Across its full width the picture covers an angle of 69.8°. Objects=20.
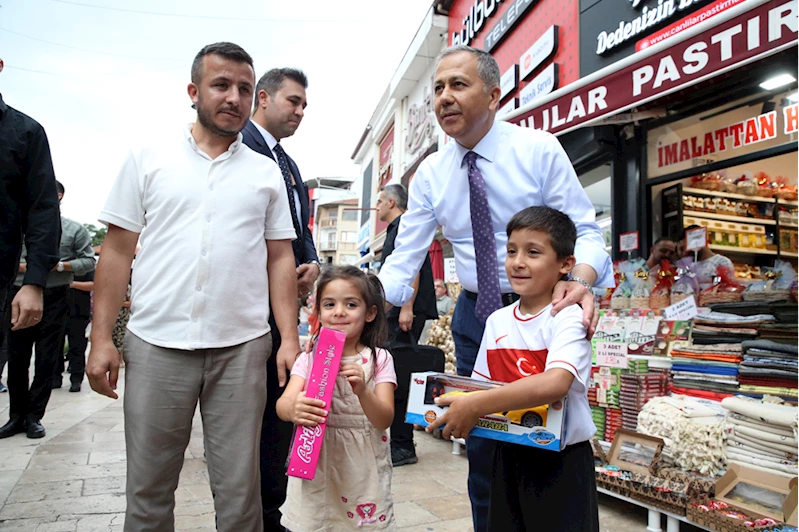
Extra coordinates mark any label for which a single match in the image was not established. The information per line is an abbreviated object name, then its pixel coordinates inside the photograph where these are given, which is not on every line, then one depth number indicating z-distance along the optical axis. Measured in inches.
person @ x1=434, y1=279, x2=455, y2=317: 276.3
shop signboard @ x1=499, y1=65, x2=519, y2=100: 347.9
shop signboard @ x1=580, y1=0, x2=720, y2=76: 214.1
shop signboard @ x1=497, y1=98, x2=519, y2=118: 343.0
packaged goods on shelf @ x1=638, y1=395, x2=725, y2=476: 119.9
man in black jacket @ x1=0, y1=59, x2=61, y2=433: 95.2
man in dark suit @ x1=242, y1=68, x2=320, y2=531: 97.3
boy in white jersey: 64.6
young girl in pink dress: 78.2
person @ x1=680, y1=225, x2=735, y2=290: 179.8
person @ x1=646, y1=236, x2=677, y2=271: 200.4
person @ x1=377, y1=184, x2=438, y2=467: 166.4
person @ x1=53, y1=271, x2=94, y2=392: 267.4
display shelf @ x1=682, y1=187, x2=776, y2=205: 231.9
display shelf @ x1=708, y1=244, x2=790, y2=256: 233.3
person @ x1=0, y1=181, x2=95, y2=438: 175.3
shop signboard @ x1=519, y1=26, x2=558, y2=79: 299.1
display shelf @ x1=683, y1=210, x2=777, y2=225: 234.1
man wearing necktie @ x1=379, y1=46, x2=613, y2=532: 80.9
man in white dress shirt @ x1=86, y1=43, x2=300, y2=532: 73.4
